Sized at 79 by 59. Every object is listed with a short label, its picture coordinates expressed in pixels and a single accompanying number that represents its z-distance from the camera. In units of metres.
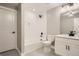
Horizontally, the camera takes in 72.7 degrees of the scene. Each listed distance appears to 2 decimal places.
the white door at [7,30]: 2.24
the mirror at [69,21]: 2.01
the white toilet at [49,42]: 2.31
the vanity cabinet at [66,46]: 1.54
